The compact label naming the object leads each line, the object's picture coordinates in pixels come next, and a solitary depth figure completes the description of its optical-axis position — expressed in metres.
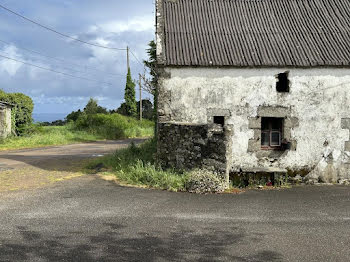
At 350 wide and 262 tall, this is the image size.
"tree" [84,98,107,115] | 36.66
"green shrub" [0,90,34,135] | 22.16
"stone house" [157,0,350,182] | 10.44
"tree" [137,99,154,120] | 43.41
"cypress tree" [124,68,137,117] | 39.56
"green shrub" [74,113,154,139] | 28.37
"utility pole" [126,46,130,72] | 38.05
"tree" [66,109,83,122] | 40.21
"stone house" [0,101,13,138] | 21.03
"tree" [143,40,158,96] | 22.83
